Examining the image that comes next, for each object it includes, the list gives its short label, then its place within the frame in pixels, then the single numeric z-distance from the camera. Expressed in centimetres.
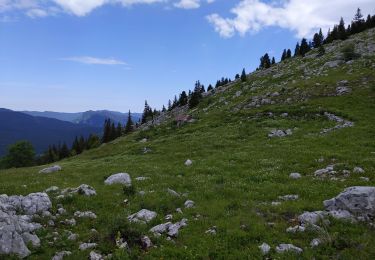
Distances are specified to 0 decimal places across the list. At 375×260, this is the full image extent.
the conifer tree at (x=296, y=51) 11042
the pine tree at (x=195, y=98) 8444
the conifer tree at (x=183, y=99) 11036
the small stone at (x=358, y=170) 2116
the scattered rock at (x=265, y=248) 1273
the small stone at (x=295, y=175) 2207
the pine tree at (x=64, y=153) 12344
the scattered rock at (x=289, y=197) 1803
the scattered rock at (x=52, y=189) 2143
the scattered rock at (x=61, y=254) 1325
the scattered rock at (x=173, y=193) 2000
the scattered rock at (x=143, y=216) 1641
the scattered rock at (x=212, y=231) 1465
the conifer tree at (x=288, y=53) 12301
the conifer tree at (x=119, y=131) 12194
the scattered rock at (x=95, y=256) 1305
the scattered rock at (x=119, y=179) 2398
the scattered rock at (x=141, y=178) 2478
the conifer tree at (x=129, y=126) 12024
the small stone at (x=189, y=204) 1805
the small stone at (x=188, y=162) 2998
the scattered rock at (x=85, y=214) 1722
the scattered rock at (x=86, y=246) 1395
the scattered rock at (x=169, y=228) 1495
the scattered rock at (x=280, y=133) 3759
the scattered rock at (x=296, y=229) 1404
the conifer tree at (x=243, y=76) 8754
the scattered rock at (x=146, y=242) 1391
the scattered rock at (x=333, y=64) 6687
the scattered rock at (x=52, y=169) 3441
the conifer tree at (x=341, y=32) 10000
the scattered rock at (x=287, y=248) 1255
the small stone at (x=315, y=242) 1284
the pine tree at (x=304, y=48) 10406
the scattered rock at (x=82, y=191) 2045
